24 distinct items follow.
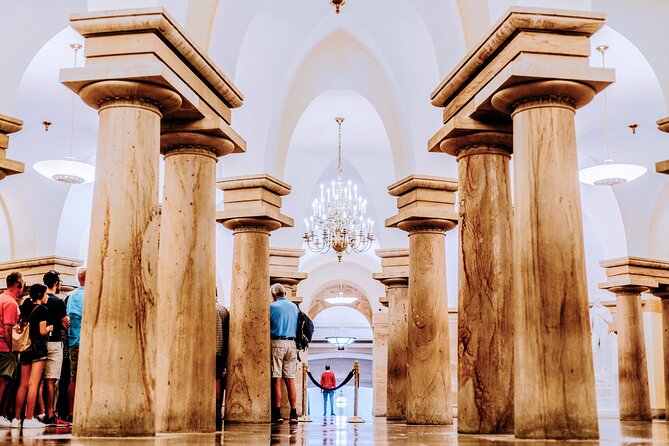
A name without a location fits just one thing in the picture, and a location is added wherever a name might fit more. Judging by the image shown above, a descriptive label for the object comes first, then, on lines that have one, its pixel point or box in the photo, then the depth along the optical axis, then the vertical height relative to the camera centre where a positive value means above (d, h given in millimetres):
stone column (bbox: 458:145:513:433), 6719 +661
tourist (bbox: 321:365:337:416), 19197 +69
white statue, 18969 +1072
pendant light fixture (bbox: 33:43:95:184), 12703 +3347
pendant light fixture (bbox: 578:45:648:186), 13070 +3375
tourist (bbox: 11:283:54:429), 7309 +297
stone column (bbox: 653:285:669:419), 16688 +1252
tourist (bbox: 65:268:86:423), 7578 +554
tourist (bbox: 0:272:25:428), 7332 +560
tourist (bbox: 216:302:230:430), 9289 +372
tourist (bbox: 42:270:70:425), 7477 +370
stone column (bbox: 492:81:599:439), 5344 +743
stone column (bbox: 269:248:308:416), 14734 +2099
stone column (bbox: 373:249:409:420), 12438 +715
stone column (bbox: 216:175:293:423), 9242 +775
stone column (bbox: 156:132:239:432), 6688 +690
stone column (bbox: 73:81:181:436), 5234 +745
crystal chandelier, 17094 +3460
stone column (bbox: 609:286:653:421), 16516 +660
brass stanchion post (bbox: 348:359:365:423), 10634 -292
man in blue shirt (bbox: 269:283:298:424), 9617 +464
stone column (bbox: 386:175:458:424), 9172 +688
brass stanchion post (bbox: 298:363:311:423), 13484 -63
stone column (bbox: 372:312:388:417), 19702 +532
